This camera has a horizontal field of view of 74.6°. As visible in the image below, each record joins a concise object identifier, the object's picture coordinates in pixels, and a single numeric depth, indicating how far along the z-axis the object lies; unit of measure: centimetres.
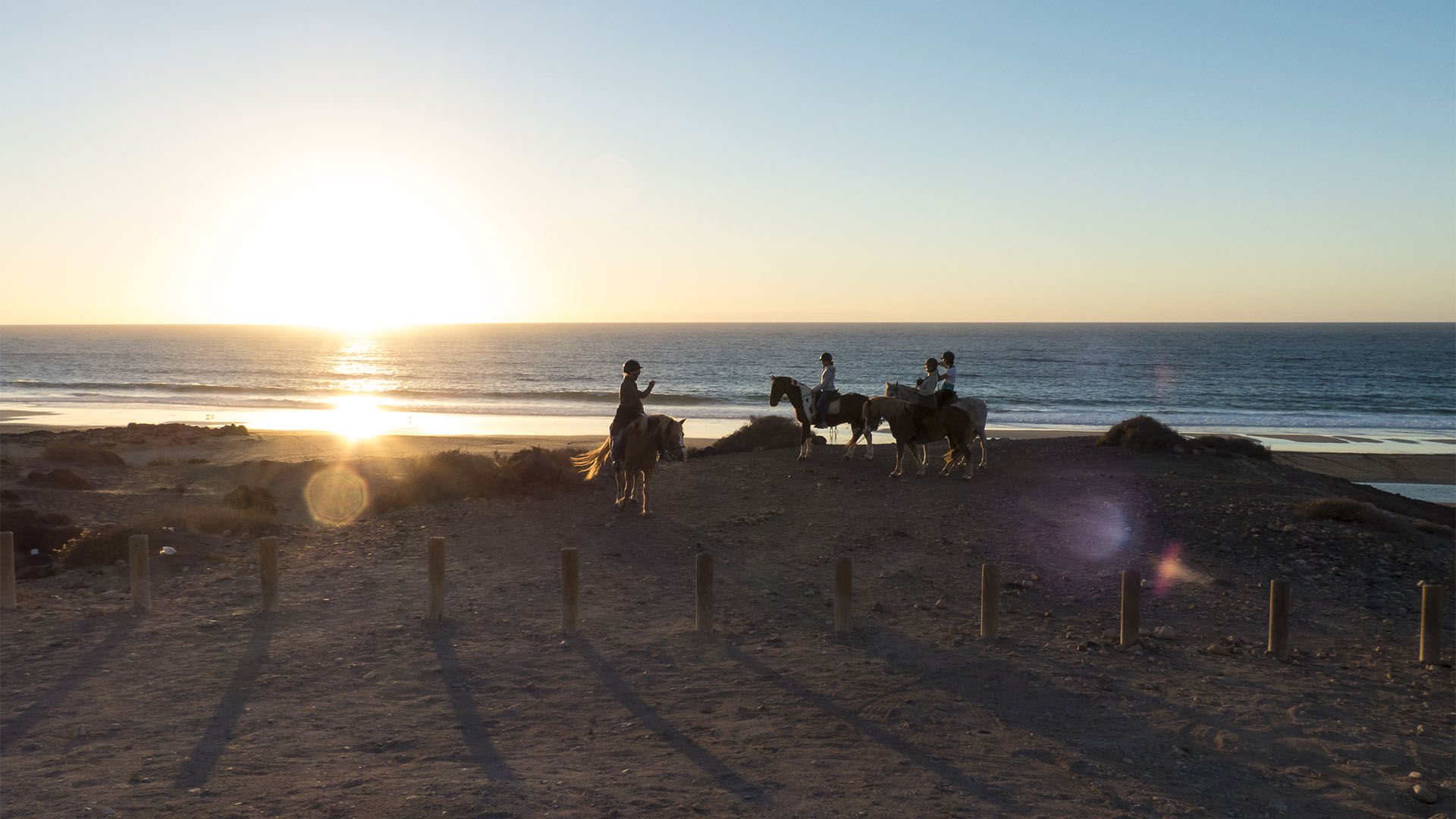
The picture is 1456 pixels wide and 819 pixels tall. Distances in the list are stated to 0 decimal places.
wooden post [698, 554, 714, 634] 1047
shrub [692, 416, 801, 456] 2262
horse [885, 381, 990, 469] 1812
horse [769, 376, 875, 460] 1980
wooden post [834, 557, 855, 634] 1045
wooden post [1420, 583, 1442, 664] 985
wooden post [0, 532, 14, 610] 1146
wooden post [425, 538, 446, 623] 1093
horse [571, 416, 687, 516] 1530
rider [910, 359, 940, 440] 1794
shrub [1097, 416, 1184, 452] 2173
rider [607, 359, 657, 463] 1494
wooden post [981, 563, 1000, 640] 1010
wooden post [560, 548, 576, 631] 1060
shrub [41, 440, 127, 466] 2438
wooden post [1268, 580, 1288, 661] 991
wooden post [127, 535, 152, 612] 1123
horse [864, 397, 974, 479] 1783
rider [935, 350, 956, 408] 1766
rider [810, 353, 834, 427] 1998
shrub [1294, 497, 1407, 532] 1487
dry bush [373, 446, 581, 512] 1788
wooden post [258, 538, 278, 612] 1130
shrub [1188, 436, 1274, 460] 2255
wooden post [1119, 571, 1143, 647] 1006
